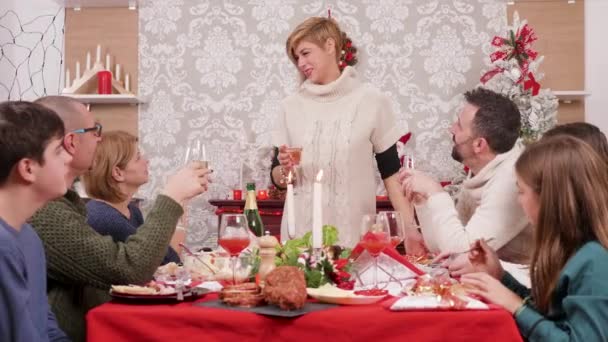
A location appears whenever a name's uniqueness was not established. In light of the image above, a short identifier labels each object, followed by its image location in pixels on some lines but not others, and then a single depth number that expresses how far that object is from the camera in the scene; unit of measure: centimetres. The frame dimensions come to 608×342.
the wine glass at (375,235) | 196
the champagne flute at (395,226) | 203
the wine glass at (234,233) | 197
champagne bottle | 268
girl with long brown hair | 156
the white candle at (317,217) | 207
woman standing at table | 322
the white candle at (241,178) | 509
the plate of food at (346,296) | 172
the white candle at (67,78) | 513
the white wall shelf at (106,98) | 504
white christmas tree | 452
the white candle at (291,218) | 232
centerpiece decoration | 193
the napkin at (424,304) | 165
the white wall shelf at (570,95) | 493
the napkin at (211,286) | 191
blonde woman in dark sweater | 272
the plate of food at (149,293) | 174
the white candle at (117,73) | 515
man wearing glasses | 179
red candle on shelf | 507
